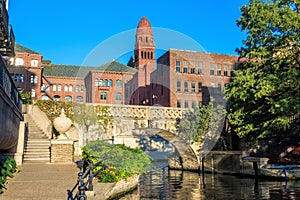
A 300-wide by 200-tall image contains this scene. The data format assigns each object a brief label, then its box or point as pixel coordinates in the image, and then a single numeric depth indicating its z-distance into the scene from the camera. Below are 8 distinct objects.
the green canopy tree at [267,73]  19.05
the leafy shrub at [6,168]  9.71
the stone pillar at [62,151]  16.49
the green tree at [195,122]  24.50
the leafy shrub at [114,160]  12.12
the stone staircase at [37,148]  16.95
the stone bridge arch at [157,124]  23.64
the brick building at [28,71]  59.22
